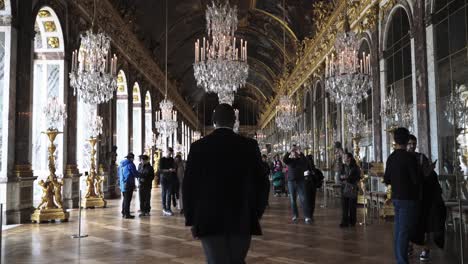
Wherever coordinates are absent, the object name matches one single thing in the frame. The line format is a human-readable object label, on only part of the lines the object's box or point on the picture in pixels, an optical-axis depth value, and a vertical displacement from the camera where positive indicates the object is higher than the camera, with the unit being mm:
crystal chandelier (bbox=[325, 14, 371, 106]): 8500 +1683
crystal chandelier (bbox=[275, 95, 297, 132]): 16047 +1717
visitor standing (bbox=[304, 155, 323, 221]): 8617 -464
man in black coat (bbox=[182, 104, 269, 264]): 2488 -200
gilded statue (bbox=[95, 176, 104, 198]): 12055 -705
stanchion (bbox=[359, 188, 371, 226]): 8056 -1203
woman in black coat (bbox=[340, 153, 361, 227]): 7691 -568
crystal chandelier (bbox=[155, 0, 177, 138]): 17125 +1622
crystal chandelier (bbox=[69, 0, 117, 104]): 8453 +1764
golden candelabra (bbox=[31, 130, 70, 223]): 8422 -747
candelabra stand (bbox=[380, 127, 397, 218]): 8836 -1029
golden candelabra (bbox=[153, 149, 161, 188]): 22250 +117
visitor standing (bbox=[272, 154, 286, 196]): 15841 -780
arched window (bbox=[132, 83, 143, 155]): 20172 +1802
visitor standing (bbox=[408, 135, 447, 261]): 4785 -581
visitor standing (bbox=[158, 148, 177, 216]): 9836 -388
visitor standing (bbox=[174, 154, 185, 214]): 10328 -170
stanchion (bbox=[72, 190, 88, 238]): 6684 -1152
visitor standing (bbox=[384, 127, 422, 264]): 4277 -379
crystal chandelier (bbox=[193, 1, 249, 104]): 8344 +1966
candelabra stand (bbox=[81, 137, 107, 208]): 11414 -788
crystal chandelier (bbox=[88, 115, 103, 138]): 11859 +1011
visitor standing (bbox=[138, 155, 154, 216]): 9727 -513
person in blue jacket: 9305 -403
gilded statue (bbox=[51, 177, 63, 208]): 8758 -582
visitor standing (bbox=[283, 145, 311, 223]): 8570 -284
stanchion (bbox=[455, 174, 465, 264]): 7096 -431
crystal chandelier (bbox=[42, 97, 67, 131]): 8359 +975
